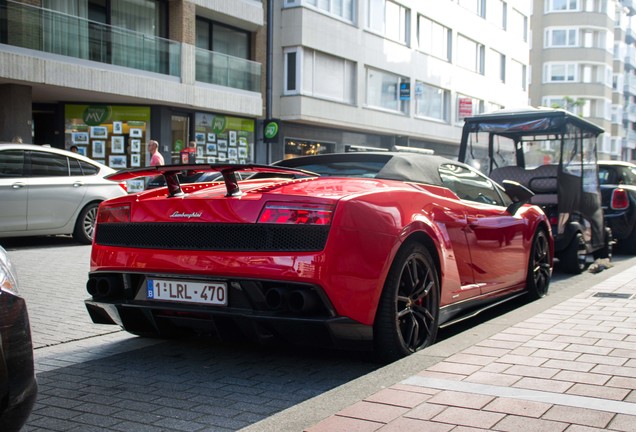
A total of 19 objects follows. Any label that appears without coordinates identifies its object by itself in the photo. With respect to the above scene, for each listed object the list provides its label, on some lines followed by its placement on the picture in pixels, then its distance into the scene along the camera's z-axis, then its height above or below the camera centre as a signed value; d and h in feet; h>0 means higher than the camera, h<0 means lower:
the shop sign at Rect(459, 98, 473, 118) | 138.00 +11.42
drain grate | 22.66 -3.71
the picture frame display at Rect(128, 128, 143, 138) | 79.56 +3.48
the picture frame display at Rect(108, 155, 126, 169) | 78.74 +0.51
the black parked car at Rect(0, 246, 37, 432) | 8.50 -2.24
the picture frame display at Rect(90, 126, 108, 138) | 78.28 +3.53
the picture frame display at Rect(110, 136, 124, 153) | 79.05 +2.26
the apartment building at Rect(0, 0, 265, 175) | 66.03 +8.76
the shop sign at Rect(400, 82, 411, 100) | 119.55 +12.28
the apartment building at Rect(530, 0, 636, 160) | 222.89 +33.87
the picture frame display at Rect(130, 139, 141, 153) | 79.87 +2.11
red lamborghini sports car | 13.75 -1.75
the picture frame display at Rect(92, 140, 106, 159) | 78.28 +1.71
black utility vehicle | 31.76 +0.34
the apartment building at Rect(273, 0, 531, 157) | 97.55 +15.30
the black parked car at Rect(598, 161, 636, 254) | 42.57 -2.22
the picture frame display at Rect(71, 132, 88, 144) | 77.89 +2.89
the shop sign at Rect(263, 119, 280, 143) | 92.71 +4.59
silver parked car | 38.70 -1.39
